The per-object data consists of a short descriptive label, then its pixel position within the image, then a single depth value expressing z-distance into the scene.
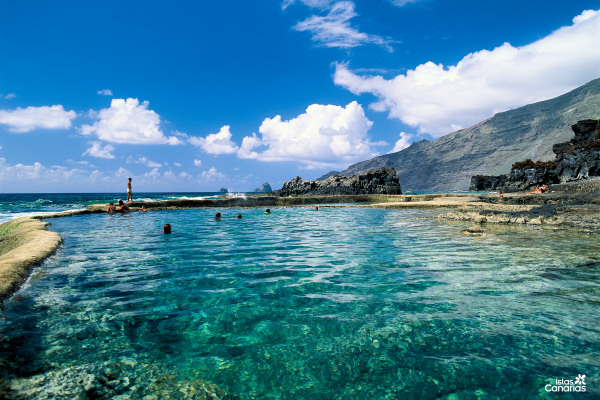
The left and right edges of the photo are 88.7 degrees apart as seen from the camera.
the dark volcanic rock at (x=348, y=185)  70.56
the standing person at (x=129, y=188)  33.97
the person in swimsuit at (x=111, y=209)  29.73
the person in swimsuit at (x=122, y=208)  30.04
